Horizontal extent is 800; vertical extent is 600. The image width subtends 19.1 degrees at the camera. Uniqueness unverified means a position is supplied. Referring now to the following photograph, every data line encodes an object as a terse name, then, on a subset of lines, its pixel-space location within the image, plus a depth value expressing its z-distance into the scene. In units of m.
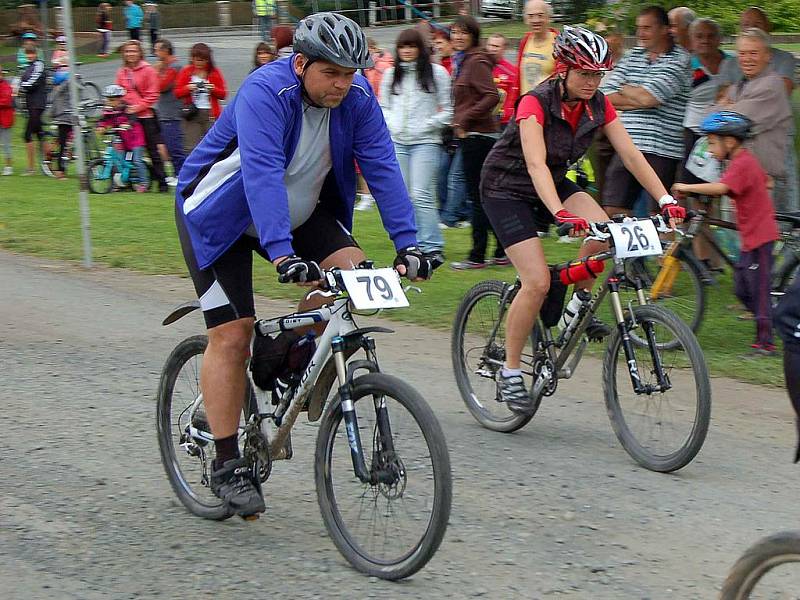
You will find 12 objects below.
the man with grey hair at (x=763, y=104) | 17.24
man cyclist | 8.48
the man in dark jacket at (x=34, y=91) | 34.59
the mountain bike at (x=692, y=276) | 15.94
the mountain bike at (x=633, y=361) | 10.66
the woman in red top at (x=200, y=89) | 30.27
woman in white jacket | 21.01
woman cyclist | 11.38
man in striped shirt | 18.47
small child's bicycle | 31.56
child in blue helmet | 15.43
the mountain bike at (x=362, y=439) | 8.22
